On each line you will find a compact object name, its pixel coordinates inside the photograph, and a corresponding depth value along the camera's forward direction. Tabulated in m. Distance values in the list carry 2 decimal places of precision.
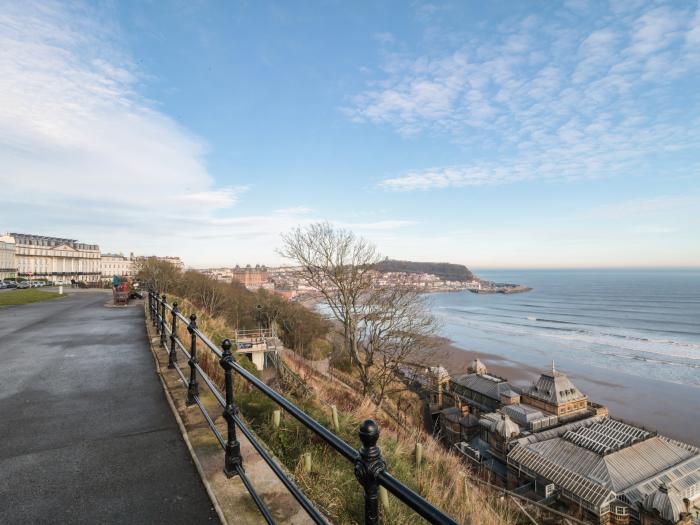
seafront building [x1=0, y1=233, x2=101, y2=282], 85.19
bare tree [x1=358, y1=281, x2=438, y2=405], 17.97
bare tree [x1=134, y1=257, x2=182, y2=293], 28.22
